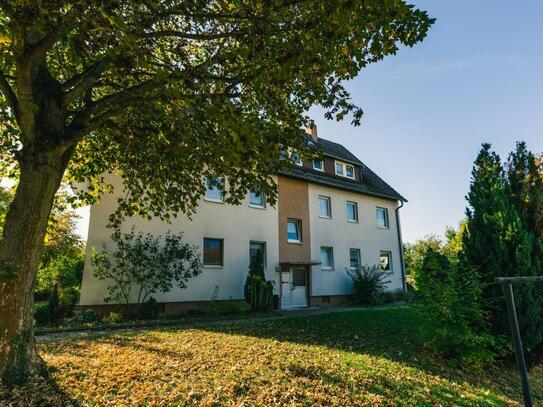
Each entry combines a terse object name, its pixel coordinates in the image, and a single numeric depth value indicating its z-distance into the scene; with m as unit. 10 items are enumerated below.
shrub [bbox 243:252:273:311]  15.29
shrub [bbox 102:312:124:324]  11.68
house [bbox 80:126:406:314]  14.38
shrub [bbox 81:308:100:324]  11.81
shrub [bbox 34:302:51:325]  11.64
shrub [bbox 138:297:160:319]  12.80
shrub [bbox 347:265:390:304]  19.23
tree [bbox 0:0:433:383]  4.52
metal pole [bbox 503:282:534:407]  4.29
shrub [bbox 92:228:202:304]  12.81
